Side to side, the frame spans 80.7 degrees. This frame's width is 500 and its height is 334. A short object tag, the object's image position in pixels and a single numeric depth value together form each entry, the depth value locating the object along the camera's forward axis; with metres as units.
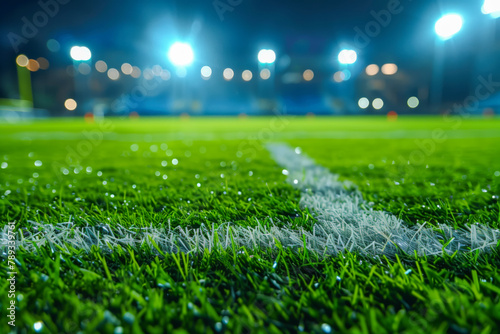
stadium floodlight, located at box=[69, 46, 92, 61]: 26.80
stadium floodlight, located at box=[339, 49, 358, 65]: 26.77
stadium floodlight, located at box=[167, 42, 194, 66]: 36.31
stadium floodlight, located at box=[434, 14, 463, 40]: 23.79
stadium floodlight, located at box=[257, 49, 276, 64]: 35.88
